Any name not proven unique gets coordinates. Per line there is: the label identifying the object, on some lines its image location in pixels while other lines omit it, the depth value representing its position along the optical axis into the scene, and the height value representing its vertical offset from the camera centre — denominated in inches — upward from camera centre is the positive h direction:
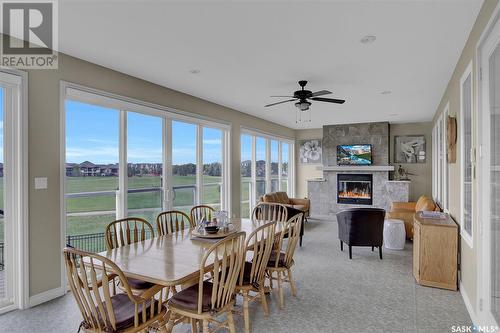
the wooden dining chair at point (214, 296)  78.0 -37.3
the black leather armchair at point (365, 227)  178.2 -37.3
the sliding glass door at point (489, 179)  78.3 -3.7
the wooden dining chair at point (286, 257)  115.2 -36.6
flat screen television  325.1 +13.2
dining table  74.6 -27.3
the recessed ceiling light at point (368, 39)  109.7 +48.1
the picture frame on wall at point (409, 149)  315.9 +18.5
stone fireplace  313.1 -14.7
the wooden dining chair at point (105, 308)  67.8 -34.0
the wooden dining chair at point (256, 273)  95.7 -36.9
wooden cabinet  130.1 -39.9
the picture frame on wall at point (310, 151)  371.9 +19.4
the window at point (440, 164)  181.3 +1.4
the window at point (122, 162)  140.7 +2.9
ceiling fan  158.2 +37.9
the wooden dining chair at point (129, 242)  96.3 -27.3
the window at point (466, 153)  108.0 +5.0
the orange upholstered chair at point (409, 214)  195.8 -36.3
